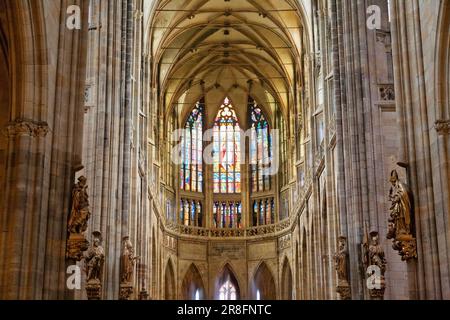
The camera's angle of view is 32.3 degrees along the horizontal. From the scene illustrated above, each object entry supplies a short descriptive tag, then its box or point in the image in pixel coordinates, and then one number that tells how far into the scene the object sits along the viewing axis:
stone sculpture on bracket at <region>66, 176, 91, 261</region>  17.58
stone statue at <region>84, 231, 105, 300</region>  23.49
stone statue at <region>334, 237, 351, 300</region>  28.42
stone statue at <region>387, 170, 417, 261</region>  18.39
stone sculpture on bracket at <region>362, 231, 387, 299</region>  25.06
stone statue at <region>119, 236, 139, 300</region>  27.83
